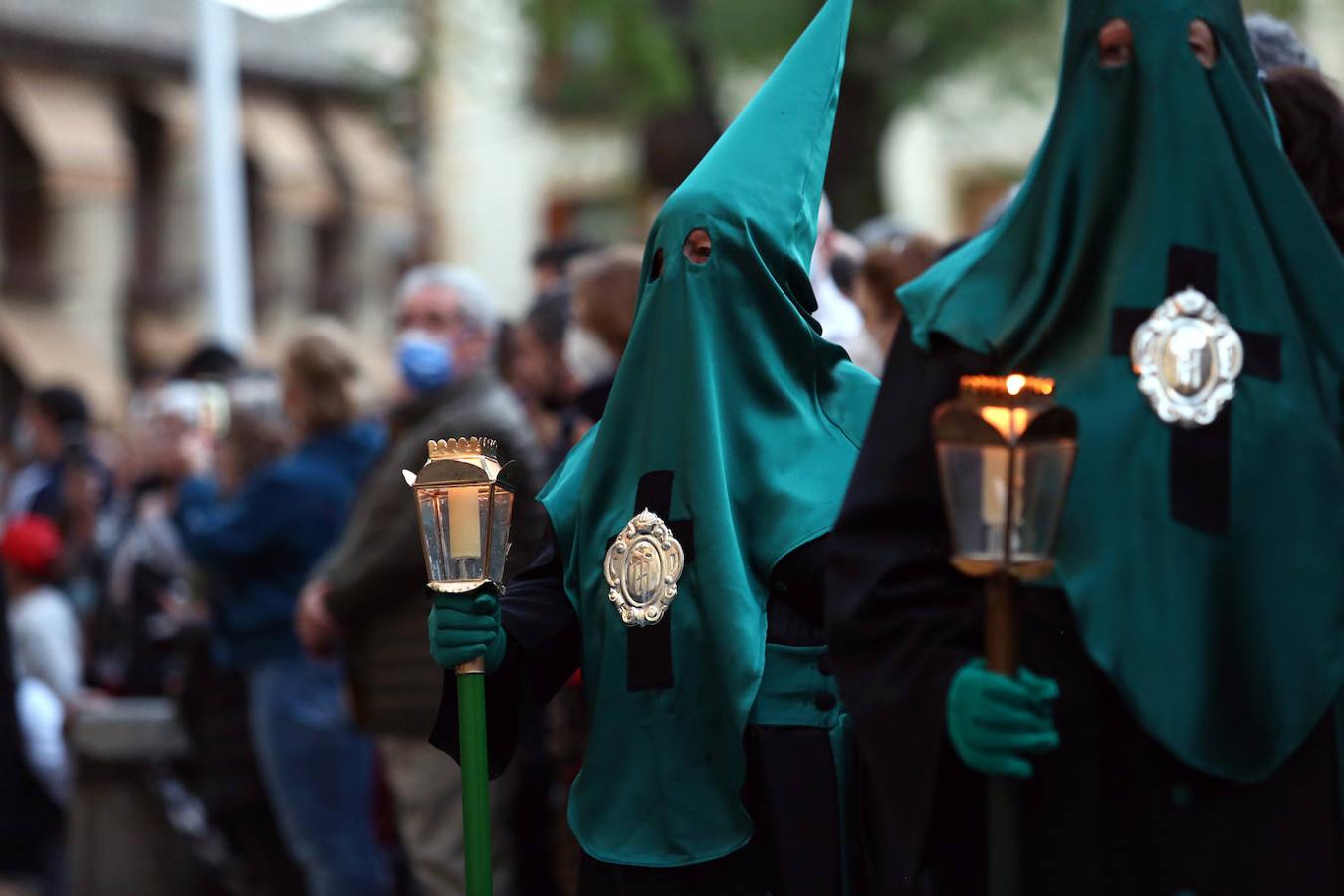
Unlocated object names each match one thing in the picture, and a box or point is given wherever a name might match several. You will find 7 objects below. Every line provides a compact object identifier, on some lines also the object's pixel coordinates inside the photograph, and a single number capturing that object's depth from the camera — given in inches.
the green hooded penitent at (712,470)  291.6
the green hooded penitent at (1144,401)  232.7
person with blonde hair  541.0
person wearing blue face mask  484.4
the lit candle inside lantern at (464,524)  268.2
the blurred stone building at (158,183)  1942.7
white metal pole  1193.4
